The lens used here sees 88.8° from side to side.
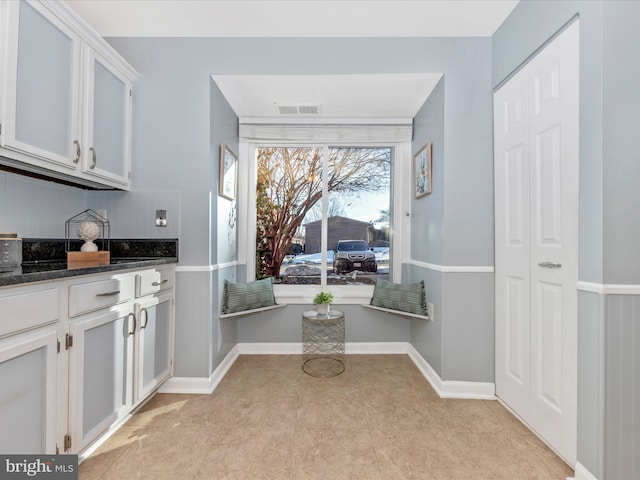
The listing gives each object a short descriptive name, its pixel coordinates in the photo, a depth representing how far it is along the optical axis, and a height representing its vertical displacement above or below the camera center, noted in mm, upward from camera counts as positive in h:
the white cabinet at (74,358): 1178 -530
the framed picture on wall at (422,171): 2590 +608
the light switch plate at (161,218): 2361 +161
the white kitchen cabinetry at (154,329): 1919 -569
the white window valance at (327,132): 3109 +1052
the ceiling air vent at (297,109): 2889 +1195
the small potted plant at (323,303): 2766 -518
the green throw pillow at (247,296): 2658 -463
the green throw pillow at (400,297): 2684 -467
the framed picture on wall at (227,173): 2580 +573
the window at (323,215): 3289 +274
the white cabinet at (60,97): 1452 +756
